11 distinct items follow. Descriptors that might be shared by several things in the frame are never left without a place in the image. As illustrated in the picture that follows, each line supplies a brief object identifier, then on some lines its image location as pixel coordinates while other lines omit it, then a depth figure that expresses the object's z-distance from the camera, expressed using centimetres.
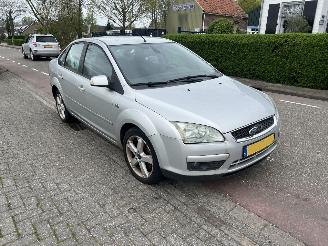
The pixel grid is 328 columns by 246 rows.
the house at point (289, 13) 2186
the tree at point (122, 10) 3222
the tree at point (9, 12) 5066
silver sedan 304
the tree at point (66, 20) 2595
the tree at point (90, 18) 3321
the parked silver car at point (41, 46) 1970
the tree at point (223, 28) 1666
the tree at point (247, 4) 5764
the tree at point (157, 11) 3384
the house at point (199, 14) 3663
